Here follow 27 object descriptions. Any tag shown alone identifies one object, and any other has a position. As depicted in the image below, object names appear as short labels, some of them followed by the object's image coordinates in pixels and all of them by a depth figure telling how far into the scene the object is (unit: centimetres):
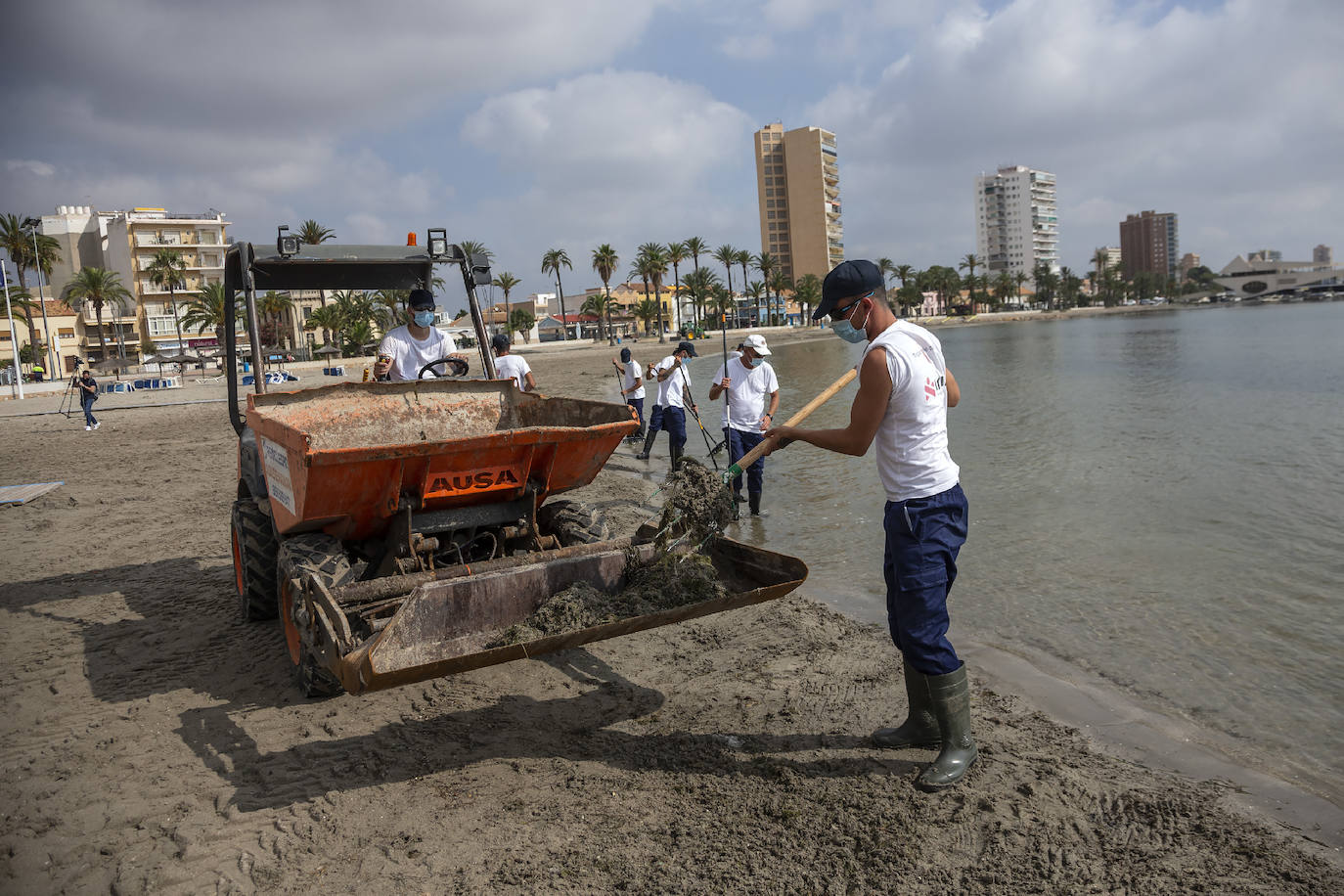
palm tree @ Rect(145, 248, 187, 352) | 7381
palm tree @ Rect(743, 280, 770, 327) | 10239
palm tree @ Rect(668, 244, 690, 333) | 9188
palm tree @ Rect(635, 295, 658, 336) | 9160
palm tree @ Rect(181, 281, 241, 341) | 6203
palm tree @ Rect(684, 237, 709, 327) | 9339
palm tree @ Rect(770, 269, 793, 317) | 11094
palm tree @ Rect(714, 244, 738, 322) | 10500
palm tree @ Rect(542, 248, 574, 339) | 9594
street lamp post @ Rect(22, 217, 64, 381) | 6019
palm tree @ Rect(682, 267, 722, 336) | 9975
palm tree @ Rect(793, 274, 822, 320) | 11269
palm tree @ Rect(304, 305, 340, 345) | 7116
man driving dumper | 579
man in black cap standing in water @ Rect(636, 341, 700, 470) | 1101
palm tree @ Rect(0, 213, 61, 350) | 6003
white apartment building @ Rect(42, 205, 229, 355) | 7931
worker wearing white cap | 862
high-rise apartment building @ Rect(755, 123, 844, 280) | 13012
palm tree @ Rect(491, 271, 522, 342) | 9597
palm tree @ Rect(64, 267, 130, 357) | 6712
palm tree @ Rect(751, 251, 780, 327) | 10962
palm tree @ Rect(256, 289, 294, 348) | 4722
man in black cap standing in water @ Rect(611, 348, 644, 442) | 1355
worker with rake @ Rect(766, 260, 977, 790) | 338
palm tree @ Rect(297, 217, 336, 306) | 6888
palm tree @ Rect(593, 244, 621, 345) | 9081
